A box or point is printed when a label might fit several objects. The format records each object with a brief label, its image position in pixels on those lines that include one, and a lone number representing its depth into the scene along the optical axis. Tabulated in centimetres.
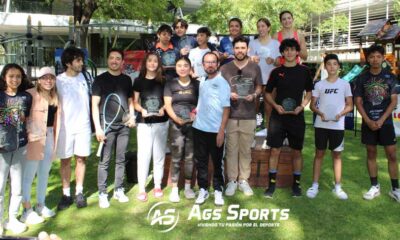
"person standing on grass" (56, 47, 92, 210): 479
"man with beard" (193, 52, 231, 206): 499
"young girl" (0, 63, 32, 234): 405
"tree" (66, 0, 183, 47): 1386
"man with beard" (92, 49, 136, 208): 492
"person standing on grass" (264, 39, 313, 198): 516
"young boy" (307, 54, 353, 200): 522
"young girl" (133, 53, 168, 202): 515
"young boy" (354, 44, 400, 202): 512
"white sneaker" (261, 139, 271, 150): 593
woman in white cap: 438
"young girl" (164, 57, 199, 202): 510
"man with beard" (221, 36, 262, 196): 532
